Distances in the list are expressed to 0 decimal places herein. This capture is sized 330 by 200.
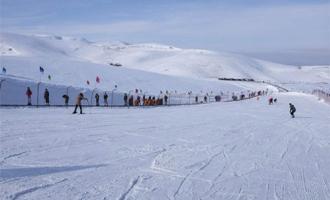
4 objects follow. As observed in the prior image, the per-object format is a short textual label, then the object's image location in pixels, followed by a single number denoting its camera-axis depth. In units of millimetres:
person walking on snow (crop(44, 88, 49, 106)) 32375
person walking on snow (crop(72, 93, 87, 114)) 26836
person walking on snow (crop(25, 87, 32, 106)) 31508
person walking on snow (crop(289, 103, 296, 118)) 31012
